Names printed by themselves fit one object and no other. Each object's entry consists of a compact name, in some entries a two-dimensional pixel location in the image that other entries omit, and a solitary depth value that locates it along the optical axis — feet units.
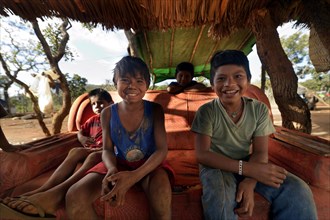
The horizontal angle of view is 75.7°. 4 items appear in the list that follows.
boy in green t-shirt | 3.76
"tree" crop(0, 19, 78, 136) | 13.75
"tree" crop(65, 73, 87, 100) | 32.86
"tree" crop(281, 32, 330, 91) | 62.95
